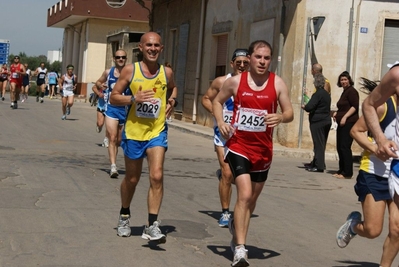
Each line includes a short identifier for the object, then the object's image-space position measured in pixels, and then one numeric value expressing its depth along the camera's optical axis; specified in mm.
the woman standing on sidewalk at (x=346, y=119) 14789
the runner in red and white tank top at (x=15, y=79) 30550
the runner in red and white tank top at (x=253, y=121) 6836
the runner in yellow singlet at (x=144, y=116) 7527
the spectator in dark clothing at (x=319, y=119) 15516
